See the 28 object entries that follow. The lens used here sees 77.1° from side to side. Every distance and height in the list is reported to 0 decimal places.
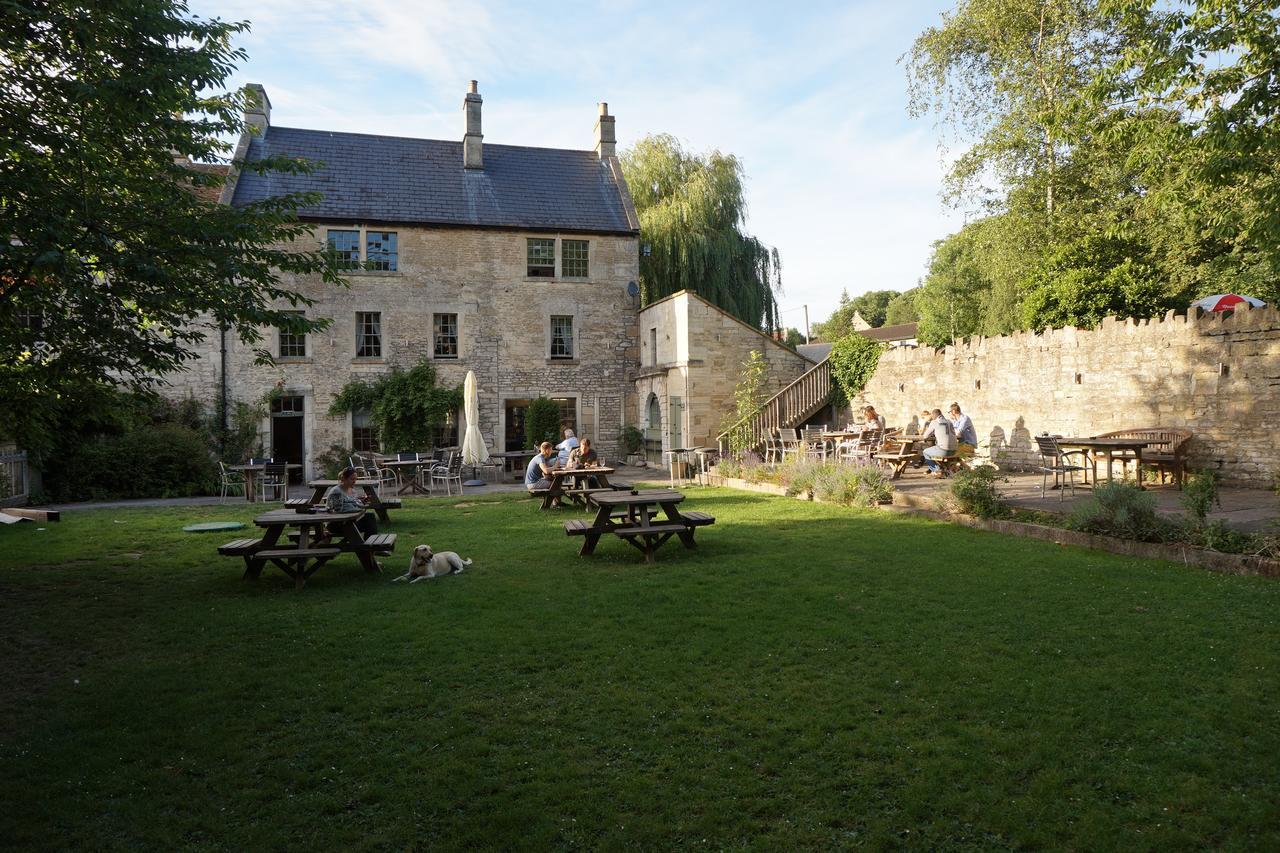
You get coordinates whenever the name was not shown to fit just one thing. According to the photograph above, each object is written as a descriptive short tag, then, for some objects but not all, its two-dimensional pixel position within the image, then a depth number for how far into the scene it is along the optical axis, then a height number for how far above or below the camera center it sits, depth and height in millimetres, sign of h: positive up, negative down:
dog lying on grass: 8164 -1142
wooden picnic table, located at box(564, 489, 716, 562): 8891 -849
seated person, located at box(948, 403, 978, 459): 15656 +235
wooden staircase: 20219 +1020
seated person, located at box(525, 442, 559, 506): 13774 -319
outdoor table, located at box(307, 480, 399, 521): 11602 -608
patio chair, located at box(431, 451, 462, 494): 18266 -430
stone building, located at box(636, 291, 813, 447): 21031 +2328
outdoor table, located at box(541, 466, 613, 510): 12930 -443
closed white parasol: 18688 +412
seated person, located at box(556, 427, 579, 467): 14898 +70
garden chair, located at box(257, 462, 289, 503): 16984 -625
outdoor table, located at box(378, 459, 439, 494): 17500 -509
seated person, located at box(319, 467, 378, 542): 8875 -480
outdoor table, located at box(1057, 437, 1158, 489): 12070 -55
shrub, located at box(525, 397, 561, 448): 23344 +848
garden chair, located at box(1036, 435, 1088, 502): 11961 -191
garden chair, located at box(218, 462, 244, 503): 17641 -555
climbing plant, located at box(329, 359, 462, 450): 22484 +1427
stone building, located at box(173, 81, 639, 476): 22516 +4900
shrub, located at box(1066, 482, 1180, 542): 8484 -828
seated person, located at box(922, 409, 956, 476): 14961 +80
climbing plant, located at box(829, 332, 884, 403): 20609 +2161
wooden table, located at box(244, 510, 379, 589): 7848 -917
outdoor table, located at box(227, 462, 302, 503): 16570 -400
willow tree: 27438 +7415
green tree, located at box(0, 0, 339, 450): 6465 +2211
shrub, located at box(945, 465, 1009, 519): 10523 -677
